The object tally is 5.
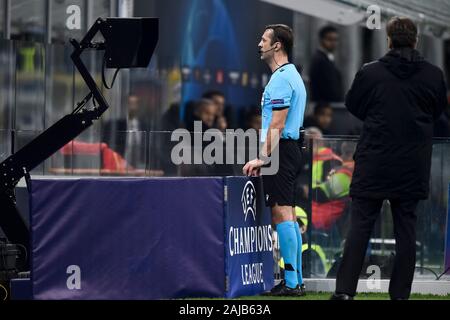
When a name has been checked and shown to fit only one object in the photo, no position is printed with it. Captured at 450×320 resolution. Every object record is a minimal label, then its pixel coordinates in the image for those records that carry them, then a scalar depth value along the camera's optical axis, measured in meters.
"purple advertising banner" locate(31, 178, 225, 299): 10.27
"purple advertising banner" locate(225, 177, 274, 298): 10.44
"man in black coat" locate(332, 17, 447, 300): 9.52
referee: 10.85
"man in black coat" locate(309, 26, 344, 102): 18.17
